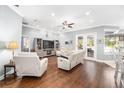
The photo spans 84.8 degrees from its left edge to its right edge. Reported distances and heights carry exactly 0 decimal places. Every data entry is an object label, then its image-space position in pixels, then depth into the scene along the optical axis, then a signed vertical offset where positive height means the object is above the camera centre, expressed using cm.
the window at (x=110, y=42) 413 +17
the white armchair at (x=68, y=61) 294 -70
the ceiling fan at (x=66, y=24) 369 +118
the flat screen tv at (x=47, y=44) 532 +12
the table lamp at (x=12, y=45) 224 +2
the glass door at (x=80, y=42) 566 +28
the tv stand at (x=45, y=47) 481 -11
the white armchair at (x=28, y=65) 205 -62
